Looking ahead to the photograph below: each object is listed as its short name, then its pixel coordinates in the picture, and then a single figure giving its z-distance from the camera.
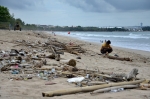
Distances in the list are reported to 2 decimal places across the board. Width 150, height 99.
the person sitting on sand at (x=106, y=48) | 23.71
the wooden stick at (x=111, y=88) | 8.23
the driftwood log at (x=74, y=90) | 7.68
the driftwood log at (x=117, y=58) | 21.50
